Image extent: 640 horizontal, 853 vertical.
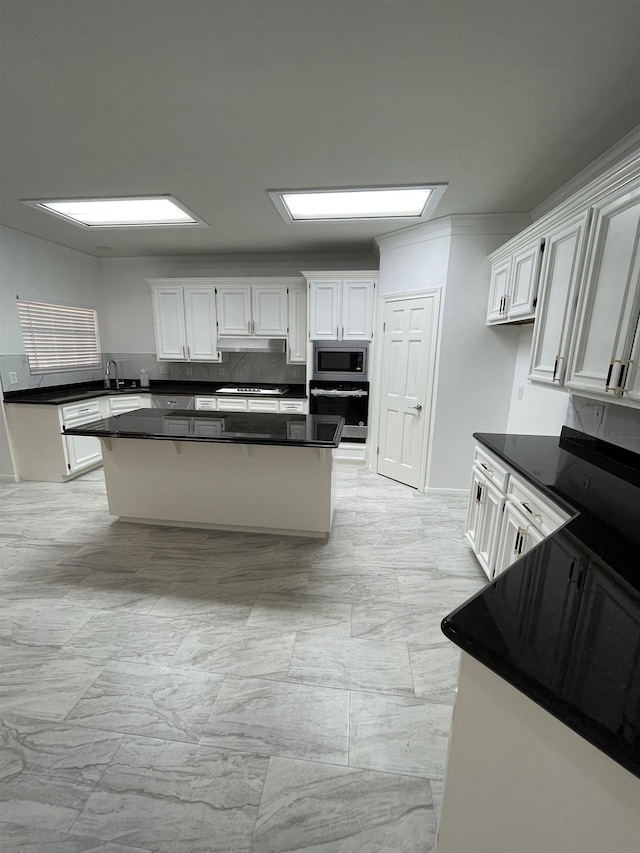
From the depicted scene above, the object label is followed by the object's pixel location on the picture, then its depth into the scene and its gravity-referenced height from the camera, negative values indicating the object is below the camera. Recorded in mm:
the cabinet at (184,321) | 4754 +389
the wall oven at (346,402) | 4277 -604
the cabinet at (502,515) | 1717 -902
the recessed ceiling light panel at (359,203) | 2715 +1261
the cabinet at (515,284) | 2391 +535
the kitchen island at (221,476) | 2697 -996
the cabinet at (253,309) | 4609 +544
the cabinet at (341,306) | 4137 +541
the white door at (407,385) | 3621 -345
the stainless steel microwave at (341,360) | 4242 -100
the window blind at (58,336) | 4164 +146
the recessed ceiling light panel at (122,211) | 3043 +1278
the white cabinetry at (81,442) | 3967 -1096
